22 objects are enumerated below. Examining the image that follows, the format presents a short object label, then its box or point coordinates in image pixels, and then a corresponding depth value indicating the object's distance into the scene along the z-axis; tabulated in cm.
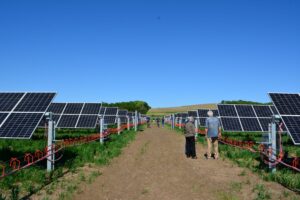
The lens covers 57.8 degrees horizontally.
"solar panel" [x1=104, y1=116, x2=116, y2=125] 3242
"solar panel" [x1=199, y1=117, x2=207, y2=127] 2901
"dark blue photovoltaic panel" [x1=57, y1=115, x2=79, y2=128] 2128
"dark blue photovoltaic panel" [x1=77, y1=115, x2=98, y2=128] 2095
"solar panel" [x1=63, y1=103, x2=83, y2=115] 2334
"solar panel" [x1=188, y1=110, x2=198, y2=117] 3563
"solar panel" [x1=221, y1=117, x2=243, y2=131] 1892
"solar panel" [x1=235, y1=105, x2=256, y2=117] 2142
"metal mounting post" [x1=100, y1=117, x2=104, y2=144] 1668
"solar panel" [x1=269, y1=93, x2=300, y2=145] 977
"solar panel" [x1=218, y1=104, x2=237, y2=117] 2080
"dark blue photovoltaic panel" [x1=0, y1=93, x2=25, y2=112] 1196
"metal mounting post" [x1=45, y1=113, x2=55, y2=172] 941
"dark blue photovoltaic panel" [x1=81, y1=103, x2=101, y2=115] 2299
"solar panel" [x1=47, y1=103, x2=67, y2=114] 2388
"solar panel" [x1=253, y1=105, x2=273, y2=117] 2217
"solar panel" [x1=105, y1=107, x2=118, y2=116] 3550
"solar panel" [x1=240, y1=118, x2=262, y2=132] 1937
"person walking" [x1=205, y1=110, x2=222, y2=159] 1287
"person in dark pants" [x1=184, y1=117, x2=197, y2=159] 1334
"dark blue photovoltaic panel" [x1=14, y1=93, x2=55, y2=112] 1172
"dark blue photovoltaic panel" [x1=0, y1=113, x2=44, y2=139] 1016
